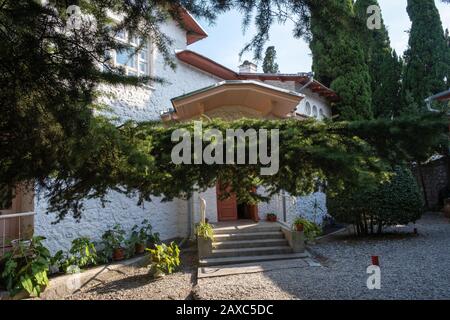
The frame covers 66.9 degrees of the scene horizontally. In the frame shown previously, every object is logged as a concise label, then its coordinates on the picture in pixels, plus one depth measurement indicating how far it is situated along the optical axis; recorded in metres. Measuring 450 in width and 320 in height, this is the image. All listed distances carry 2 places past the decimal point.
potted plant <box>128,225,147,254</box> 9.80
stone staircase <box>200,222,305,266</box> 8.65
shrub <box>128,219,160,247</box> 9.90
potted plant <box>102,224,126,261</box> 9.27
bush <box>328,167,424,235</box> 10.55
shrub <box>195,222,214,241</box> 8.87
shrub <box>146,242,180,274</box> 7.84
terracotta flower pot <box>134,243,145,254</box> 10.00
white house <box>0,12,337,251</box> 9.32
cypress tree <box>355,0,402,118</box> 21.69
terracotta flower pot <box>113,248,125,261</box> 9.30
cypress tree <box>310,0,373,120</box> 18.53
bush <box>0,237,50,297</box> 6.28
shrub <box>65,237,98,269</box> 8.00
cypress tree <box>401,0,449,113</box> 19.89
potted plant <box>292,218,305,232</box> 9.42
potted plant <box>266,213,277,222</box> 11.48
